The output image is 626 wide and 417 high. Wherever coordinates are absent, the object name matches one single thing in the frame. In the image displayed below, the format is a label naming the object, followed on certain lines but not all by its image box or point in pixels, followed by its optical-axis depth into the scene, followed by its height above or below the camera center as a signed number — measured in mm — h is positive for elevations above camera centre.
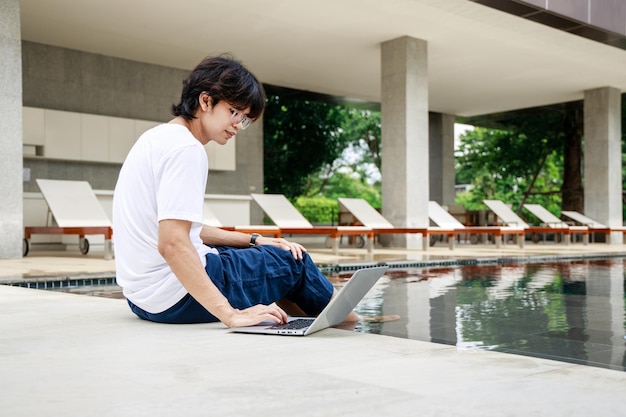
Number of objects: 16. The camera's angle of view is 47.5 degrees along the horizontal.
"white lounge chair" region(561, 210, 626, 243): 17281 -414
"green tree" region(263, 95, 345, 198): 21453 +2213
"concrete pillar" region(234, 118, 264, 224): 16797 +1219
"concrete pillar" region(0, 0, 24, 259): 8797 +984
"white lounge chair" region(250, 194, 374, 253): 10586 -194
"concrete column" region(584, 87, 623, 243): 17859 +1353
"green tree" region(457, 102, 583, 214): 21203 +2002
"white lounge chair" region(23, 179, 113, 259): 8953 -13
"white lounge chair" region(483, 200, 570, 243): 15677 -163
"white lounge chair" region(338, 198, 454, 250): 12023 -215
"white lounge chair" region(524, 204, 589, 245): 16170 -230
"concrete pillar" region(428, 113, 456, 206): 21281 +1576
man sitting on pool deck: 2369 -105
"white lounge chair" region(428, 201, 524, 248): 12969 -311
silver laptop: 2553 -392
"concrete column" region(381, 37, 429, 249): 13273 +1408
